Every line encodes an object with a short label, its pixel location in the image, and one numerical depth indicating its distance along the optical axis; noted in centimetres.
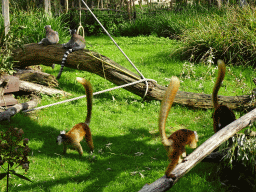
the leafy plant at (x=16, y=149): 263
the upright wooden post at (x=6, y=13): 716
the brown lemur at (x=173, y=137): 265
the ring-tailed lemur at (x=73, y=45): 691
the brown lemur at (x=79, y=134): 424
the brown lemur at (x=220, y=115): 412
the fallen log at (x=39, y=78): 703
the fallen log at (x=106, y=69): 631
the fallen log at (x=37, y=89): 650
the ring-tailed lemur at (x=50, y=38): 746
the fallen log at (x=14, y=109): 510
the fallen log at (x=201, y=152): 245
